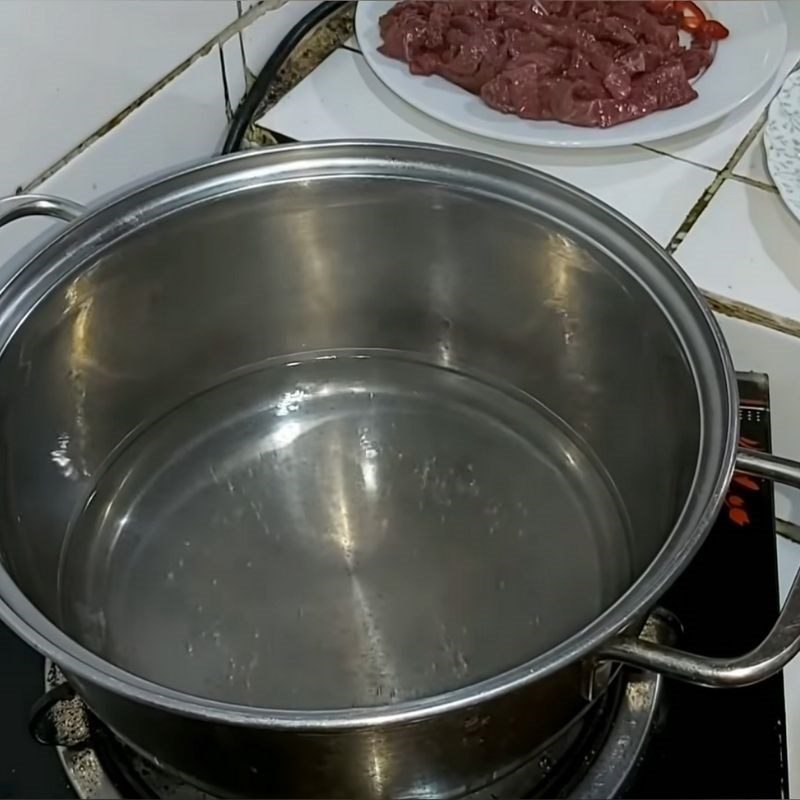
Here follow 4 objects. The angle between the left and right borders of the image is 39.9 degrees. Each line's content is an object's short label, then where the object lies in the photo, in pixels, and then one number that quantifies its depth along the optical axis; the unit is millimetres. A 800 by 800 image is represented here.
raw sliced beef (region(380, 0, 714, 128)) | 822
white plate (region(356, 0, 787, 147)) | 810
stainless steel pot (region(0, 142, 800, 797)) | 646
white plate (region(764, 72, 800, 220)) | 776
